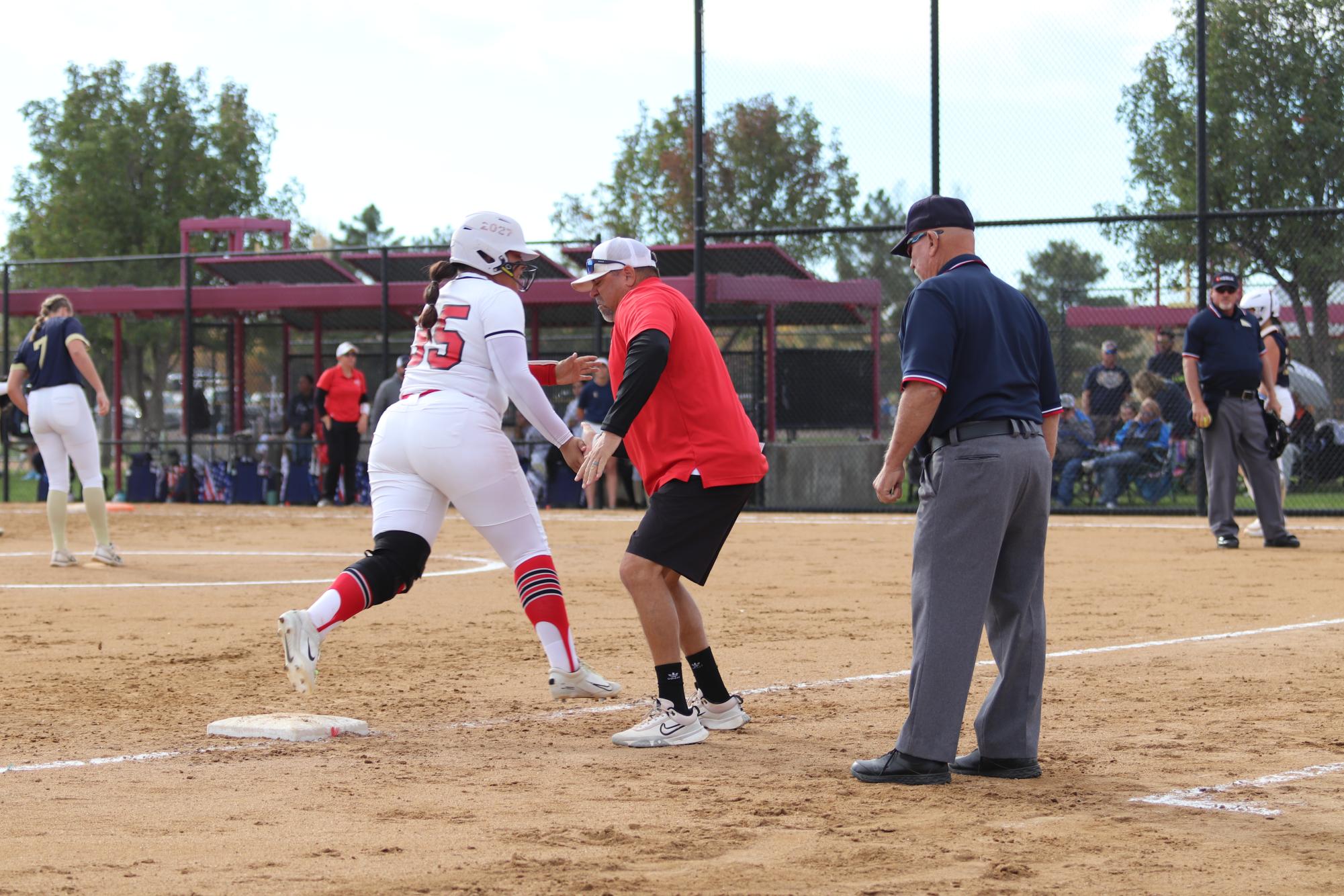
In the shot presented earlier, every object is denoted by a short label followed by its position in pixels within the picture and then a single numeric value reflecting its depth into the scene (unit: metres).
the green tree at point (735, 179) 26.06
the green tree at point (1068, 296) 20.66
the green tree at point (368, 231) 66.50
